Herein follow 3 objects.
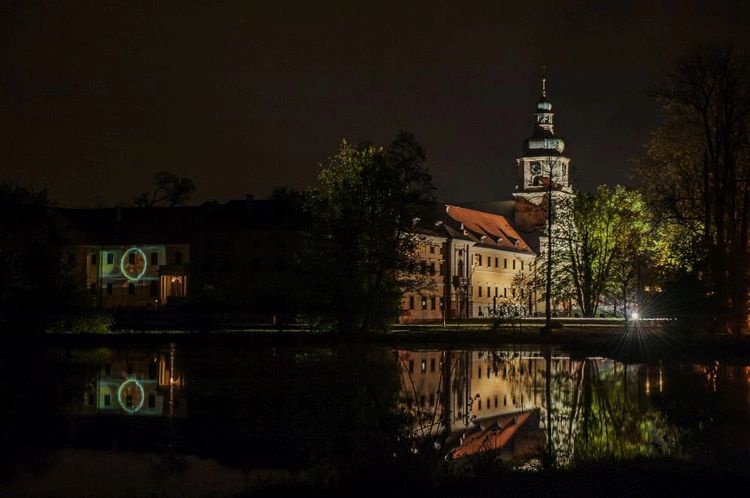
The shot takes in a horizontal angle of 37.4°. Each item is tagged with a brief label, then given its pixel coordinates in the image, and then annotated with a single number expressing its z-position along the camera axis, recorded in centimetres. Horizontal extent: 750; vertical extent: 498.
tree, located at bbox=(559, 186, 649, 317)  7975
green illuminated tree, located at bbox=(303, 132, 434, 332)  5284
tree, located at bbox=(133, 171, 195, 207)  12012
